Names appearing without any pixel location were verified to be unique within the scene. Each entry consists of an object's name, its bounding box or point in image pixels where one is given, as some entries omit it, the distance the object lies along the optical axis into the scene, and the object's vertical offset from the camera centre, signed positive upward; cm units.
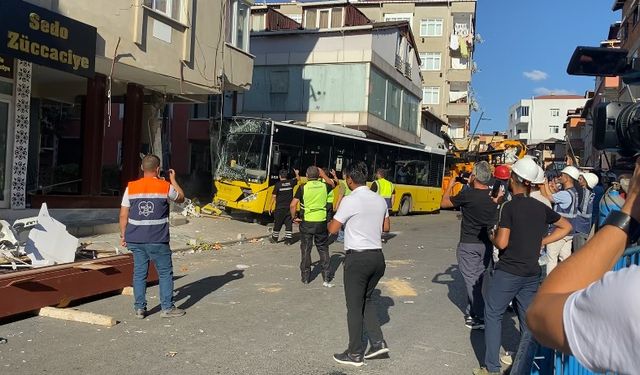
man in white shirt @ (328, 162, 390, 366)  513 -81
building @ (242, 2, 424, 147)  2625 +522
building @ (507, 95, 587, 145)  8438 +1164
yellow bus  1634 +64
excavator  2519 +147
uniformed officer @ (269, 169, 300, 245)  1356 -79
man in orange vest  639 -76
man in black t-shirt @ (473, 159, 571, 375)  464 -63
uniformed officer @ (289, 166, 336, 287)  883 -81
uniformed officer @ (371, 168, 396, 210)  1359 -21
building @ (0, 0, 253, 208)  1096 +230
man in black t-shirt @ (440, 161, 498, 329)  624 -53
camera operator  127 -28
